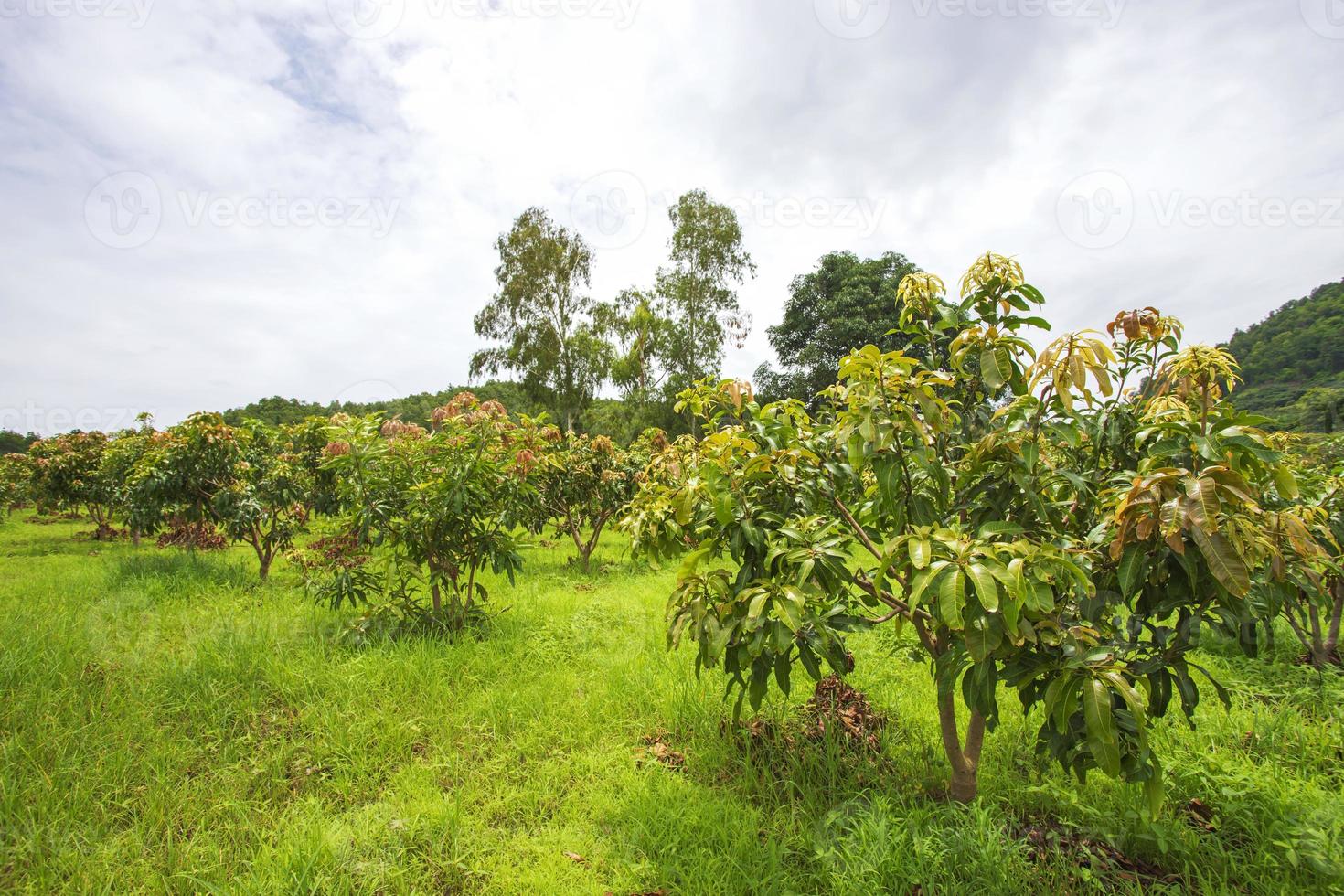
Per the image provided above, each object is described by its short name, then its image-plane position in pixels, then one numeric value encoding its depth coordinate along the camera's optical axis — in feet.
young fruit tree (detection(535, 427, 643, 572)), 25.85
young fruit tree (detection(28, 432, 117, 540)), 35.01
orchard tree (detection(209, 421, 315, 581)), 19.94
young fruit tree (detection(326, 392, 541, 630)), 13.56
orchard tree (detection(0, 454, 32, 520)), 42.38
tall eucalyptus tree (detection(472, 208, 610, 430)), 65.51
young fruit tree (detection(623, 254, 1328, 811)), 5.27
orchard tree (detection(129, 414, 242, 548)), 19.51
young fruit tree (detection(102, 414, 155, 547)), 24.41
